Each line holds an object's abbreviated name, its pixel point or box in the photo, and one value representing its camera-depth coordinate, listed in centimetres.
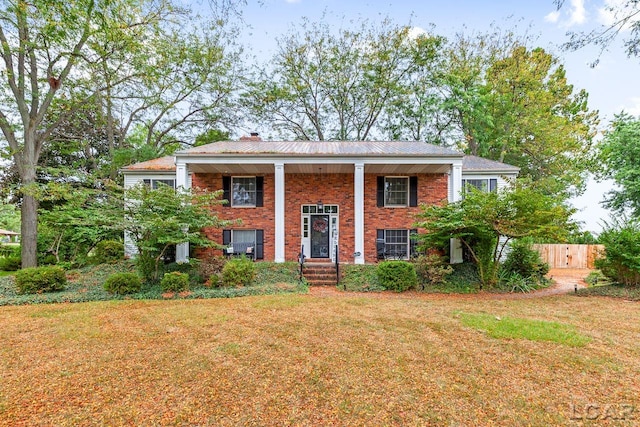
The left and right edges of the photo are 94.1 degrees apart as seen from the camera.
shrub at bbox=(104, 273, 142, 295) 805
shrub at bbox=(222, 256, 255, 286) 906
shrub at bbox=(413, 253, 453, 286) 941
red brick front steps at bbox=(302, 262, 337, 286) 1011
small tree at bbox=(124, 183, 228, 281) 868
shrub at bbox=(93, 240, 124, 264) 1259
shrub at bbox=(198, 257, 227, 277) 980
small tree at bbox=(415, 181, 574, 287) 799
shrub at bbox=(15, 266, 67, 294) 802
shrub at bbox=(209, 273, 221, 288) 904
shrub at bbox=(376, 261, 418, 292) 907
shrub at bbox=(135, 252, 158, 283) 917
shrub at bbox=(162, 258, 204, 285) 965
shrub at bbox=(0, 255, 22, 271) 1288
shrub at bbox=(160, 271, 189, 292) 831
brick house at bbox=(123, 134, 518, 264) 1276
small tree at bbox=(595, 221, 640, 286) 839
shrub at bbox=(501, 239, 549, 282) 1019
